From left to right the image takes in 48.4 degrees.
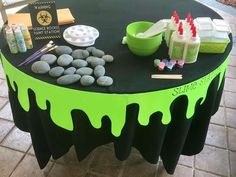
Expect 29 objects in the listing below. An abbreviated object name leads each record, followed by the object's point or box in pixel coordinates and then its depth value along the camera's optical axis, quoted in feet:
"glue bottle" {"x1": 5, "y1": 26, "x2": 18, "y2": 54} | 3.36
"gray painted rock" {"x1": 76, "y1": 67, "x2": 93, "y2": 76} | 3.14
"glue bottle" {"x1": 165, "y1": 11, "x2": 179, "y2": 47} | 3.50
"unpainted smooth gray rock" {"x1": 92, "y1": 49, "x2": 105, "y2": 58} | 3.46
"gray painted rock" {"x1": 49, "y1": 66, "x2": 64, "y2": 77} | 3.13
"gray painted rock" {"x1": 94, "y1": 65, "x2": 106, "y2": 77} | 3.13
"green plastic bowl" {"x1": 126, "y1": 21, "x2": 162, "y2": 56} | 3.30
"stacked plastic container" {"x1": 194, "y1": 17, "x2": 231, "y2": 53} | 3.46
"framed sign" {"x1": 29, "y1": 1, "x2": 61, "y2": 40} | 3.56
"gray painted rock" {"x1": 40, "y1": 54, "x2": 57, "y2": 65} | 3.32
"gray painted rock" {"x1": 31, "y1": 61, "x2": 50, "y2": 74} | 3.17
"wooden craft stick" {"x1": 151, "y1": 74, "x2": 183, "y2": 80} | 3.15
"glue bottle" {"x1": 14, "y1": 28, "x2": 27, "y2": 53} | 3.38
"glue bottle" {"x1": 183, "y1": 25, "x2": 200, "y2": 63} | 3.20
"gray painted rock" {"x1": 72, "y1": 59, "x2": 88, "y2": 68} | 3.26
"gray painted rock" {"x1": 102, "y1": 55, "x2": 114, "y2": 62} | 3.38
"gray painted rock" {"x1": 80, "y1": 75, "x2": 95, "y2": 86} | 3.01
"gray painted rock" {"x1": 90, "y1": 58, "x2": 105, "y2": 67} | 3.28
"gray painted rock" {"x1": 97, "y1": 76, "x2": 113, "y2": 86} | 3.01
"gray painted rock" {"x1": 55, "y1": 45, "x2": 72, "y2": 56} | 3.47
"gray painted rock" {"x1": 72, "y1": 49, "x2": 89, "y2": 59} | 3.43
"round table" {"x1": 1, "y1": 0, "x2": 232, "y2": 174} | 3.05
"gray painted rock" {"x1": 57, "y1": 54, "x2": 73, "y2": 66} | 3.28
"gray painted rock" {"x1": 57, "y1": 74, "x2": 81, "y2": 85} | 3.01
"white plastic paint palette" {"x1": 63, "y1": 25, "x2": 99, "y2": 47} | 3.67
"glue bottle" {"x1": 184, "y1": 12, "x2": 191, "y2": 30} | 3.44
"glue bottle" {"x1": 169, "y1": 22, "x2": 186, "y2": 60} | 3.22
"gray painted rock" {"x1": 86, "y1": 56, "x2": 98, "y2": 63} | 3.34
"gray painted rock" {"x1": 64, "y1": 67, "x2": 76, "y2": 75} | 3.14
